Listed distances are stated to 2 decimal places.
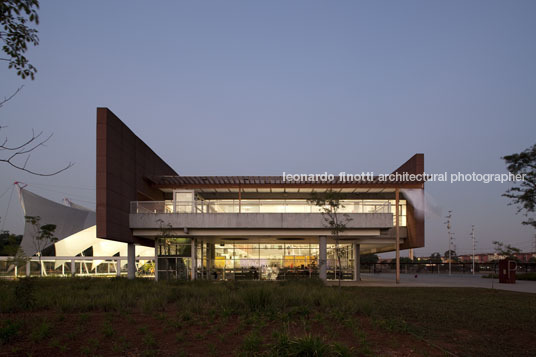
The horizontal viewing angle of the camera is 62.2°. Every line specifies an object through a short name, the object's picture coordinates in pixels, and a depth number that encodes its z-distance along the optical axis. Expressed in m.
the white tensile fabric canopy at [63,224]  51.66
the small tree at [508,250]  31.86
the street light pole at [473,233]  76.78
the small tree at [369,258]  128.75
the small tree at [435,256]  142.12
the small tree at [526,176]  31.02
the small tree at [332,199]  23.89
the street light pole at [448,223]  75.56
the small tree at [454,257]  109.96
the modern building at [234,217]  29.19
